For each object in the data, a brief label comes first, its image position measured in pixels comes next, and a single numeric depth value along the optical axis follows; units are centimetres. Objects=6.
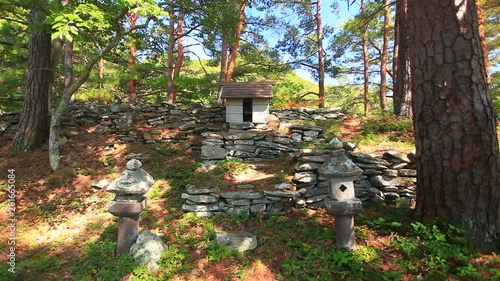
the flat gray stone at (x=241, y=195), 496
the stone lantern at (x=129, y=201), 380
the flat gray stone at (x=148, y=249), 366
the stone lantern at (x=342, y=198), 361
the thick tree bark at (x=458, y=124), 318
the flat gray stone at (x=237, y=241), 397
